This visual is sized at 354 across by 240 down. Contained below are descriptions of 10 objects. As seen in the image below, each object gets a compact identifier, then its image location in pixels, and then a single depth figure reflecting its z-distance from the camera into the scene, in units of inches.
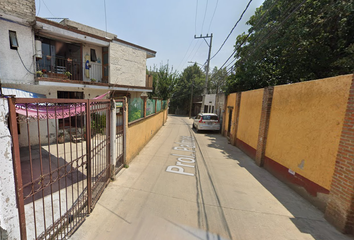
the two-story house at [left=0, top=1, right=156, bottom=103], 261.9
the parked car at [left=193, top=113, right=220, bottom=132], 522.9
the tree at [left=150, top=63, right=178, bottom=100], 882.1
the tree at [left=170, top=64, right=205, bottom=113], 1308.7
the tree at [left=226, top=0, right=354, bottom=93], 300.5
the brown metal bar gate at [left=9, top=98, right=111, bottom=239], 69.0
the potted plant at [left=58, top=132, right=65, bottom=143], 326.5
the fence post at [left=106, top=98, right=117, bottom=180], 172.9
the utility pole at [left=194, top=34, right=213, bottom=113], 771.4
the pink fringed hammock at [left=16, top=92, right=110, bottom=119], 107.6
